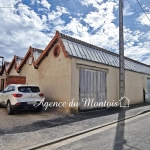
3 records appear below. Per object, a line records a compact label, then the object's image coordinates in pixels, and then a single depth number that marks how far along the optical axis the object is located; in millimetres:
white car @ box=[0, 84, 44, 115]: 9438
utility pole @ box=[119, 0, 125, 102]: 13023
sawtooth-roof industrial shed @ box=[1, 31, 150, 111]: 10891
